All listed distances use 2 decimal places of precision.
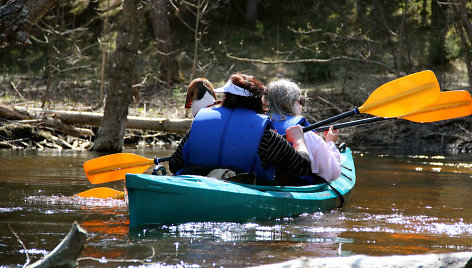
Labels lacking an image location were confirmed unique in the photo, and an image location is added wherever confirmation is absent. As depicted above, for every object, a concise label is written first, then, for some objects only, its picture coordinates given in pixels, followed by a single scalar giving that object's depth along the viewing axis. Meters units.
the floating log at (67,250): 4.78
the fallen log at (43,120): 16.60
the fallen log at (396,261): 5.09
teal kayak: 7.54
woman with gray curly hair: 9.38
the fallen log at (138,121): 19.33
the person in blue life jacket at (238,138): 8.34
